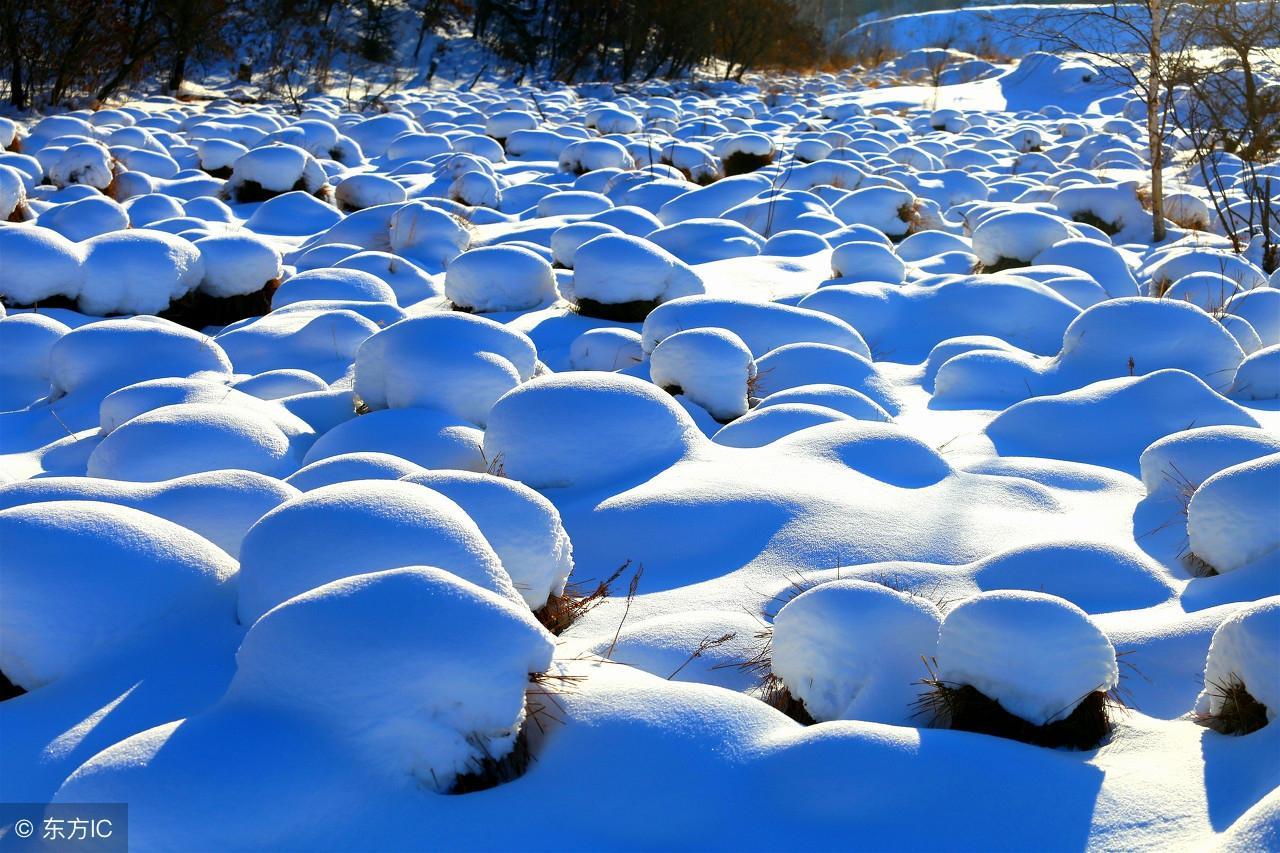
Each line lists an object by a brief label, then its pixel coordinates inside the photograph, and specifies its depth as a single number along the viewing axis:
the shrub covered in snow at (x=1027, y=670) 2.03
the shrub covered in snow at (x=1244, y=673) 1.98
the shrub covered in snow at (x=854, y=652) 2.17
